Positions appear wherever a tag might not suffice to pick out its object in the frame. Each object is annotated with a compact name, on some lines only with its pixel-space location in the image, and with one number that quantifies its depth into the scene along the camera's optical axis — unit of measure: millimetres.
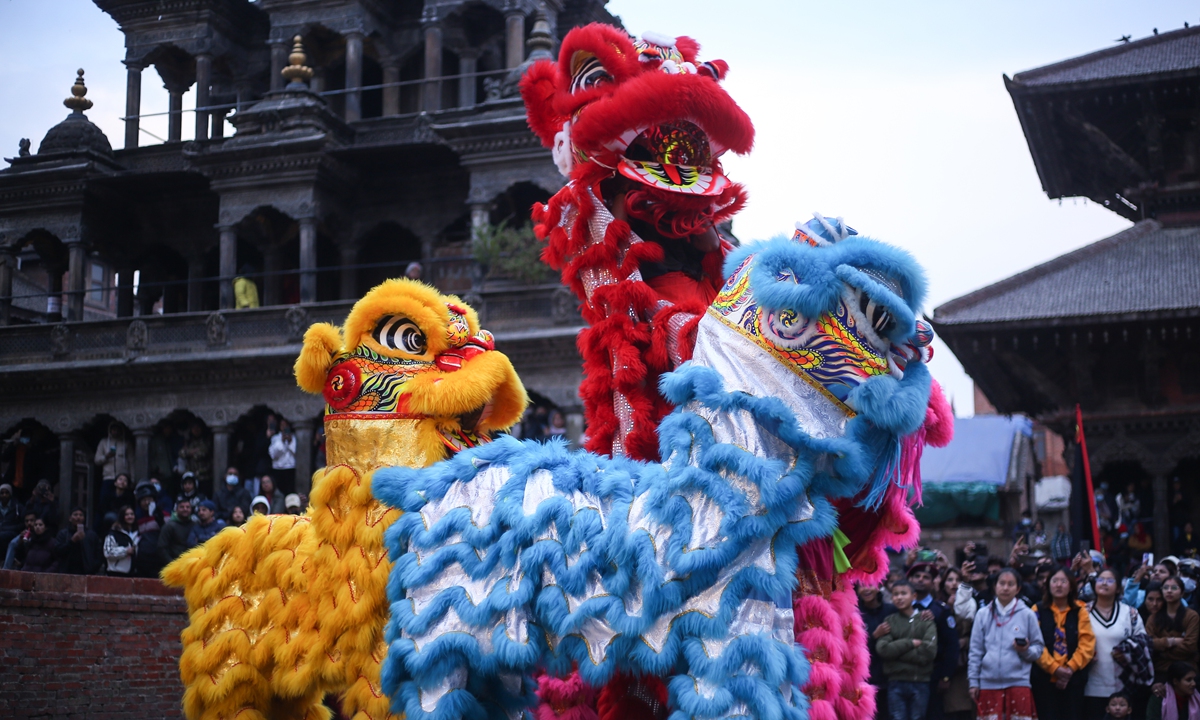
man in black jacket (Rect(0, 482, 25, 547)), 11500
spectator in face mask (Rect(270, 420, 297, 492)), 17062
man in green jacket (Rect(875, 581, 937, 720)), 7930
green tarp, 23500
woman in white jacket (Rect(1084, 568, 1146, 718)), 7832
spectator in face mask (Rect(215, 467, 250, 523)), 13344
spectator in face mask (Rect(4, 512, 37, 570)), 10891
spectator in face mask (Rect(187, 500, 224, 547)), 10367
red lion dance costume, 4434
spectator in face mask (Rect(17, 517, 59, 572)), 10750
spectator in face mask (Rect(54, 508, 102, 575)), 11234
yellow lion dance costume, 4219
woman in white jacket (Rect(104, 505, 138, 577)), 10586
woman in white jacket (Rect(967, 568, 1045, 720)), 7785
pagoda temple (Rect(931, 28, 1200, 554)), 14094
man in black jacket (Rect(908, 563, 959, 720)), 8094
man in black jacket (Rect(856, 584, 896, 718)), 8117
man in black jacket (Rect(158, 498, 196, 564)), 10430
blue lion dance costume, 3287
